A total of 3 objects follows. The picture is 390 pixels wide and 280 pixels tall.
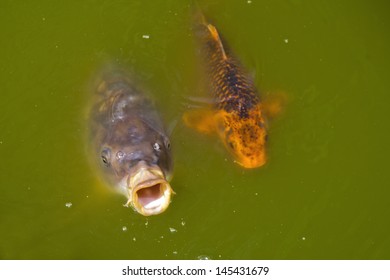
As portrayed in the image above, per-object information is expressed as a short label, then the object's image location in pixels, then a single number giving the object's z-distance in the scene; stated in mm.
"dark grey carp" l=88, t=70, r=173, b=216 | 3391
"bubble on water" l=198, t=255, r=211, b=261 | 4176
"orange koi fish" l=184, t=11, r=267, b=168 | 4086
